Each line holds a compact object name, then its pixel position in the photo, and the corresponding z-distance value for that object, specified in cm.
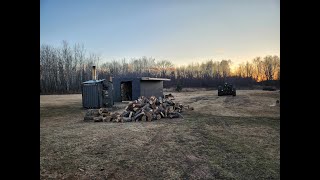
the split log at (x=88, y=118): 1495
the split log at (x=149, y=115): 1466
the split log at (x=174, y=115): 1562
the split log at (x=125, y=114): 1536
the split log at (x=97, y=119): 1451
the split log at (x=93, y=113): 1524
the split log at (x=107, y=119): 1474
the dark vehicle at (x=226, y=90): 3688
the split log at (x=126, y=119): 1453
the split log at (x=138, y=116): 1486
